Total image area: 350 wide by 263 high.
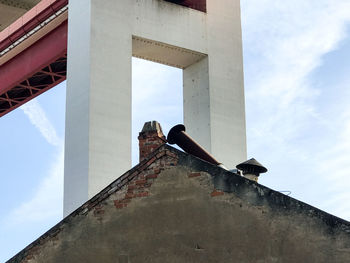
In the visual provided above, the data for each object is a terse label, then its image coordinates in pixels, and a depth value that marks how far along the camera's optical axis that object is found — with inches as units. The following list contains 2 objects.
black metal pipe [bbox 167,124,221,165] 580.4
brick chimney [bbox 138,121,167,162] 507.3
